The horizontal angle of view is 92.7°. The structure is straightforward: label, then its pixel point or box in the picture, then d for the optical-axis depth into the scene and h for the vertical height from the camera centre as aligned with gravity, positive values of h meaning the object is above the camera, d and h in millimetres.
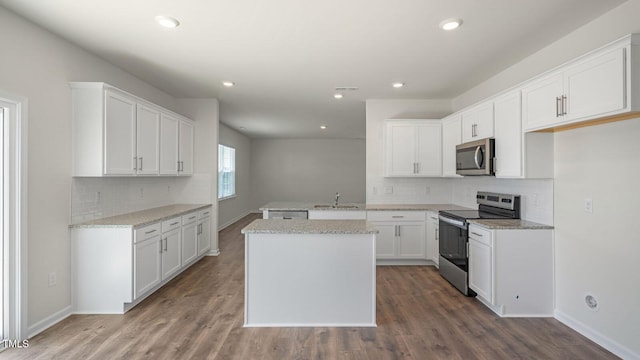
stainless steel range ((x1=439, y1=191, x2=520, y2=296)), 3410 -590
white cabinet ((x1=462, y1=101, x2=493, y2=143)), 3445 +702
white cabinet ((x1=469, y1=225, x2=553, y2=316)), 2926 -877
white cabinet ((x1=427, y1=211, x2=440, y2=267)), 4344 -837
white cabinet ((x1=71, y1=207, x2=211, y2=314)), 2973 -880
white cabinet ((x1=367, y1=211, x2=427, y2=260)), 4508 -815
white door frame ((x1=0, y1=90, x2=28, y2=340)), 2367 -248
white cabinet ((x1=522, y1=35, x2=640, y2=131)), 1927 +673
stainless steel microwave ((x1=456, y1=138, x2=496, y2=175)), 3363 +270
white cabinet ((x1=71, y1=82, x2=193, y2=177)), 2975 +491
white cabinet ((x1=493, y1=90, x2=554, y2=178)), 2891 +330
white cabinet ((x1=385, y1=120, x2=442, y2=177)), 4699 +508
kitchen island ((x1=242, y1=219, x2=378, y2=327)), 2746 -897
